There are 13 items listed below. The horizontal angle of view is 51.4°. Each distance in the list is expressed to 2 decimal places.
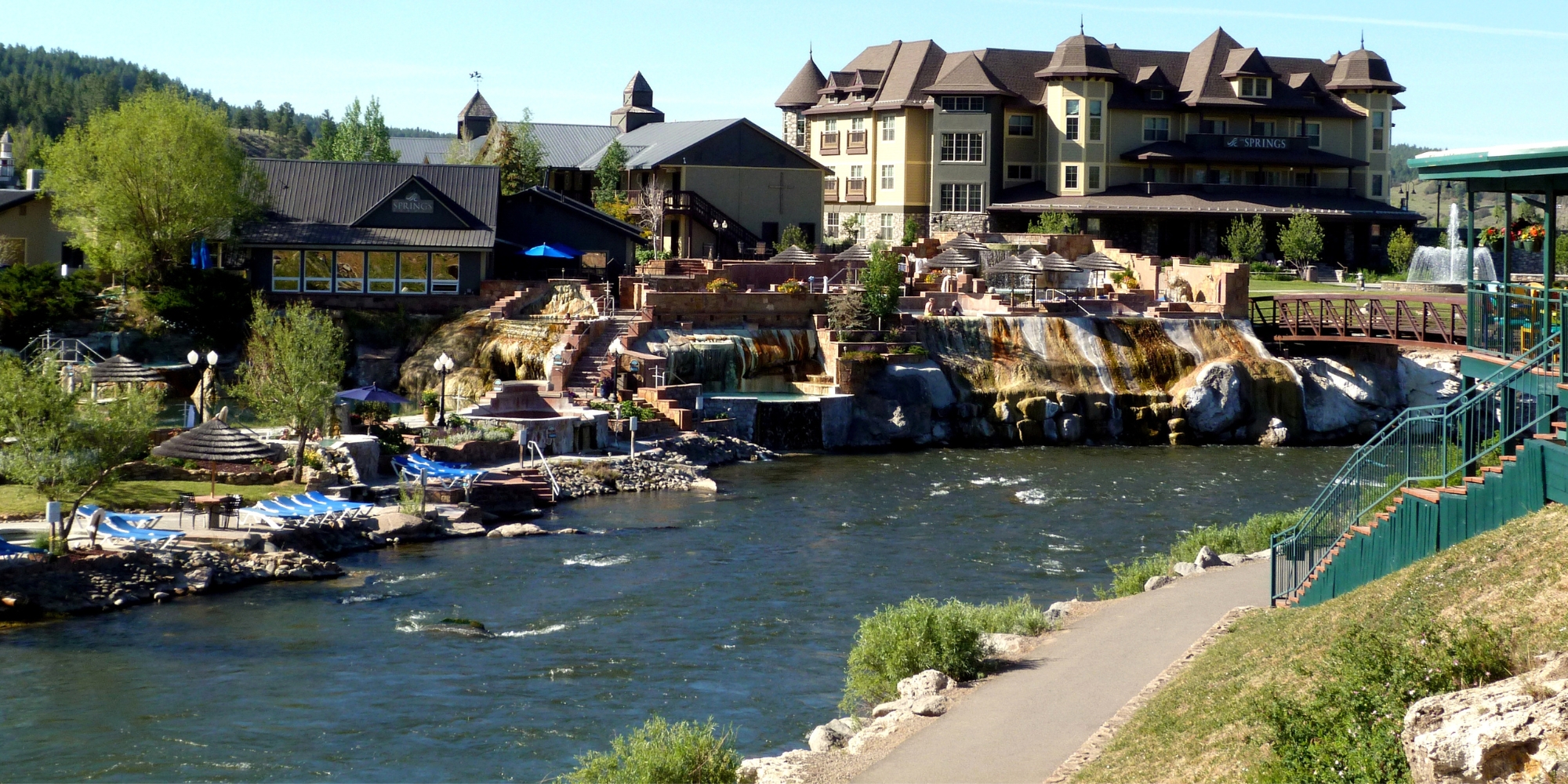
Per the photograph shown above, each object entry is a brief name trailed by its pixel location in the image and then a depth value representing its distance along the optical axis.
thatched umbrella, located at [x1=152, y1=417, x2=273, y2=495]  33.84
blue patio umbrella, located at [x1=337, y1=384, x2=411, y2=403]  43.19
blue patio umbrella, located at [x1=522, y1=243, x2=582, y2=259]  60.97
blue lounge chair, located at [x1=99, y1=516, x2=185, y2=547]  30.33
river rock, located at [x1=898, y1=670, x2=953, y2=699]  20.52
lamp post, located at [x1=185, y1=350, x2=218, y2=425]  41.72
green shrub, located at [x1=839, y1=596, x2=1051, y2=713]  21.66
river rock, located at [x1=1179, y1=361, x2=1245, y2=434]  55.31
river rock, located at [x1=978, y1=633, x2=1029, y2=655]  22.66
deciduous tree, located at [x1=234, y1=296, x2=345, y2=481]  38.59
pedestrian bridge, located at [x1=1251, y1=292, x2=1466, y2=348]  56.06
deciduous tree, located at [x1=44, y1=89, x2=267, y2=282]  57.47
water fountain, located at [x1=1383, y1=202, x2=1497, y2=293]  79.12
